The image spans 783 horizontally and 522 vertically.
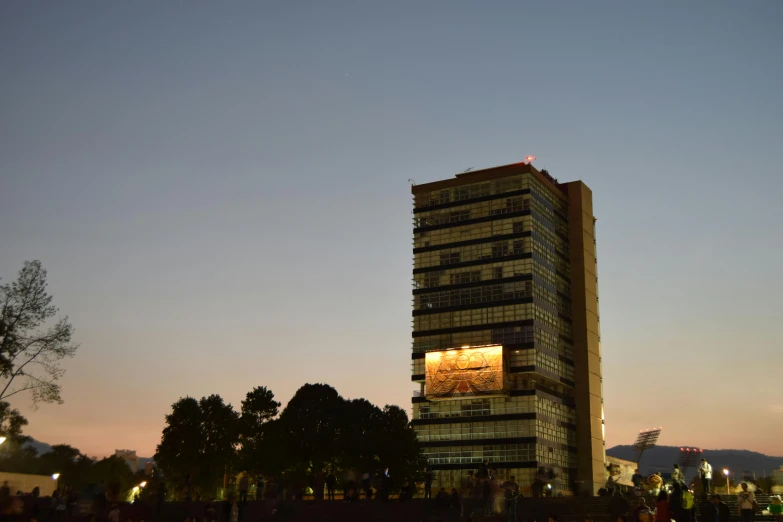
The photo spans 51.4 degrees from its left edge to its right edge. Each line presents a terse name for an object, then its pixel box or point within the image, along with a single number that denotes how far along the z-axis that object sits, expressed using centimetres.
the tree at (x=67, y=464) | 15512
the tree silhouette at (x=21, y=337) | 4897
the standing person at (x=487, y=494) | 4113
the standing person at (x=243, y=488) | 4709
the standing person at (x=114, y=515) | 3422
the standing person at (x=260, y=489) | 5753
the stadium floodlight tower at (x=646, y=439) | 13762
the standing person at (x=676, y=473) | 3546
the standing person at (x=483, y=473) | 5358
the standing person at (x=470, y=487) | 4886
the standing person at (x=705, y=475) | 4028
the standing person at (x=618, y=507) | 3942
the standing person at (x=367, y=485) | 5312
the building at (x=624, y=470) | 13745
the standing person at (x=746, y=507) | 3011
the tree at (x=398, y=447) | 8238
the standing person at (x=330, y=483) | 6322
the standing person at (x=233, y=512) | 3984
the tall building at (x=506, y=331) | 11694
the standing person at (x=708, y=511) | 3023
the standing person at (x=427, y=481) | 5632
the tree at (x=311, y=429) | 8319
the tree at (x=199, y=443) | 9425
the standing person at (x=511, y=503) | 3753
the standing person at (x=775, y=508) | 2903
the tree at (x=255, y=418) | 8750
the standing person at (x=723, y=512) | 2933
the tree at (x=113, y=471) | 15025
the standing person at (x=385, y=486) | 4966
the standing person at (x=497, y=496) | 4009
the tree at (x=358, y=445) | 8200
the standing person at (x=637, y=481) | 4806
